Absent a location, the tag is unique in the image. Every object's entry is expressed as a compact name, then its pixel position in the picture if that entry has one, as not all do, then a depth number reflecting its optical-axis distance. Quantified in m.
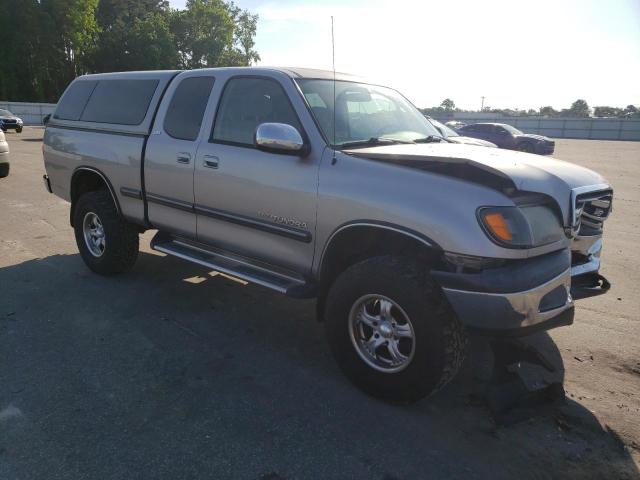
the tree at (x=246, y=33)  67.38
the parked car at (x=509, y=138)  22.97
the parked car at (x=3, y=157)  11.03
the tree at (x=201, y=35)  58.25
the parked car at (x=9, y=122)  26.82
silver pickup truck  2.77
